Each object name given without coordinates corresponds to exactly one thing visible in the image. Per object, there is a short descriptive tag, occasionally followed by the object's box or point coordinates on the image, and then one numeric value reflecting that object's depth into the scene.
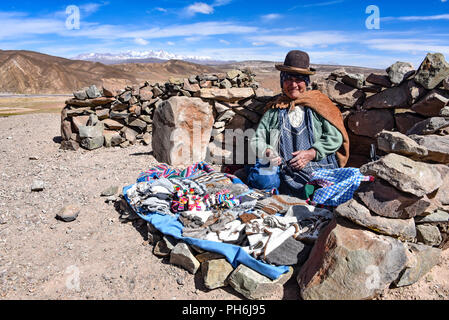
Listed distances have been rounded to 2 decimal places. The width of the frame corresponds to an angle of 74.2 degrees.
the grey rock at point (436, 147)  2.61
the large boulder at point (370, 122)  4.15
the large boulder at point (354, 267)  2.11
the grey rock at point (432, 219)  2.56
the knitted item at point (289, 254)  2.51
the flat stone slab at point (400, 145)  2.42
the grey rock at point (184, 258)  2.71
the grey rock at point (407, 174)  2.23
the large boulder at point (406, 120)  3.92
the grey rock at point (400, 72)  3.88
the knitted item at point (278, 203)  3.12
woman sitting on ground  3.65
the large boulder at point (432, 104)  3.51
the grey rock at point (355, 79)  4.21
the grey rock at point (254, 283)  2.36
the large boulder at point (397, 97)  3.73
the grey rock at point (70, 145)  6.78
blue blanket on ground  2.45
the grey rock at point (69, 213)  3.55
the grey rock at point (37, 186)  4.25
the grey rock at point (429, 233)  2.57
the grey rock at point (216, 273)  2.51
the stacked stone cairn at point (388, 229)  2.14
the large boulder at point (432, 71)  3.50
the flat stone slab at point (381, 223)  2.28
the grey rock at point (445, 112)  3.34
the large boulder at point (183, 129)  5.16
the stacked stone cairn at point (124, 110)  6.27
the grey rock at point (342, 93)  4.29
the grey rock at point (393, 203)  2.29
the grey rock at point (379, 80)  4.03
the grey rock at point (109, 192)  4.12
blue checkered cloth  3.13
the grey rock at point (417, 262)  2.30
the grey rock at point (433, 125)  3.21
